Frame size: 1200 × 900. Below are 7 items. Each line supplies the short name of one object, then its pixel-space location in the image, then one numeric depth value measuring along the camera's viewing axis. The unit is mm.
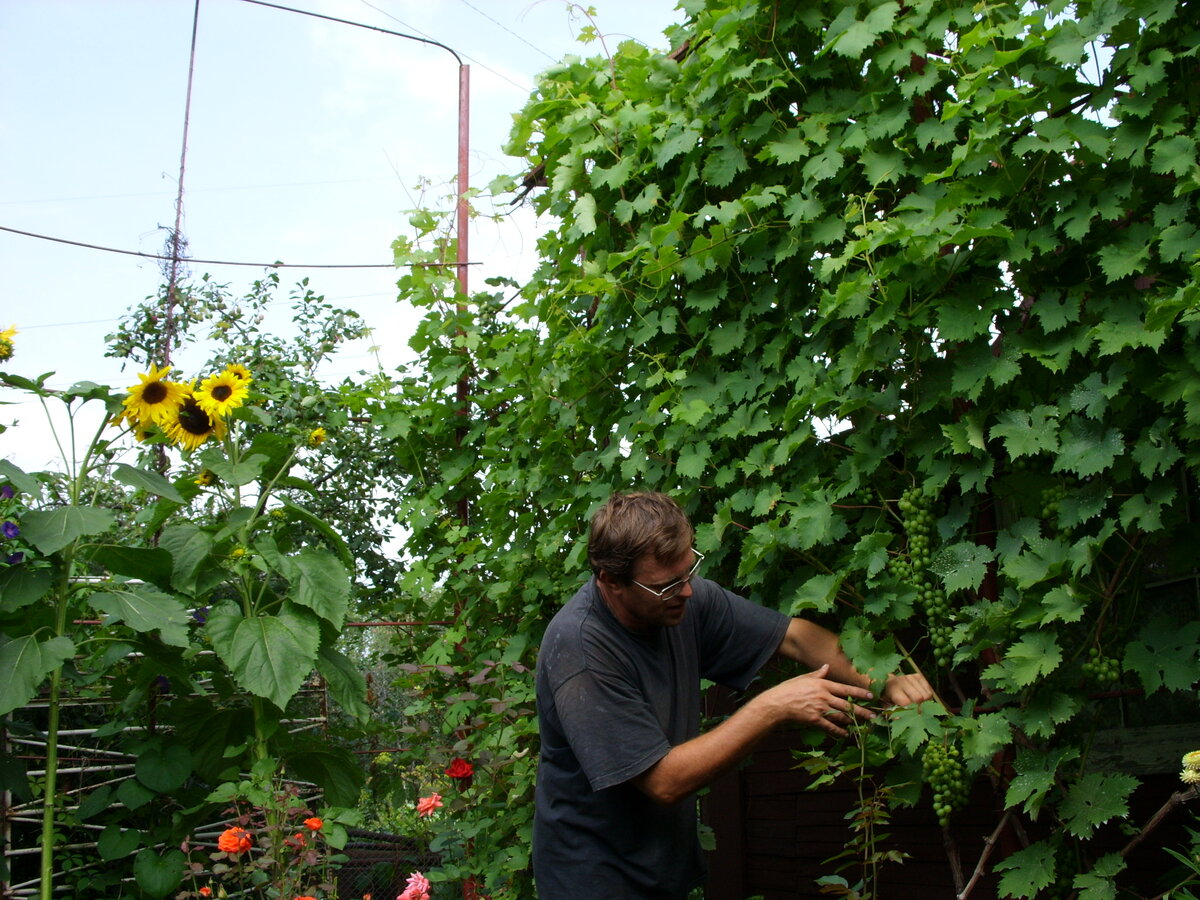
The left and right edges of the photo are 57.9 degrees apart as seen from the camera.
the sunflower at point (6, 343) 4457
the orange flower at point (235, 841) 3718
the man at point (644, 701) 2445
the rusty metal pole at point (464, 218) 5250
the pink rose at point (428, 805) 4148
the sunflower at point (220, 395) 4348
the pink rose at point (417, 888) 3705
